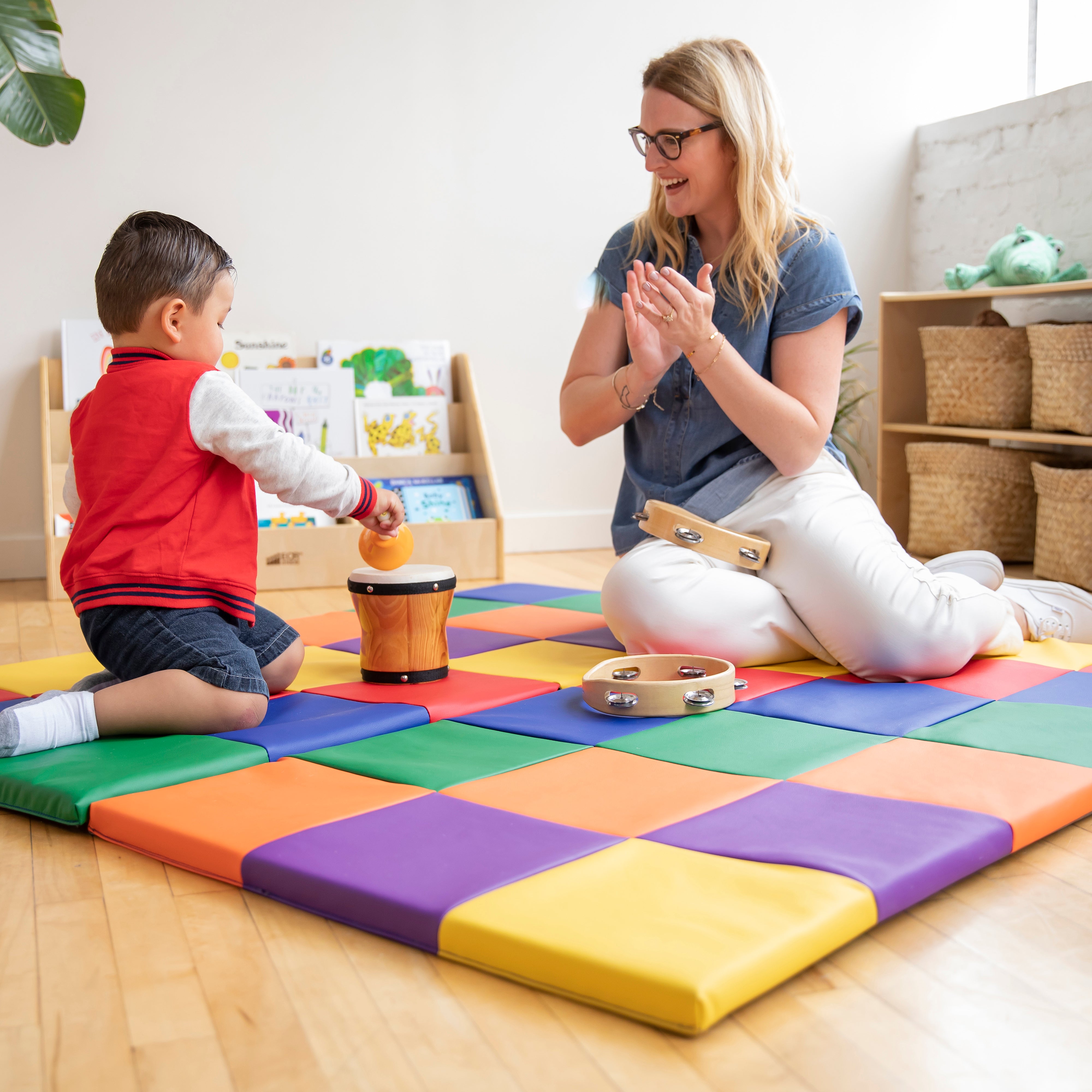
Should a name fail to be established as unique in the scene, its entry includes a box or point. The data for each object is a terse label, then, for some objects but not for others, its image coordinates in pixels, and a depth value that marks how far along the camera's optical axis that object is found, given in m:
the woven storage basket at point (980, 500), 2.89
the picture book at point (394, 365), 3.01
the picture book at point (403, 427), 2.97
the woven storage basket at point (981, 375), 2.83
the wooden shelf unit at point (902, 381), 3.14
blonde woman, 1.49
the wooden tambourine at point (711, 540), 1.56
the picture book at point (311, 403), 2.89
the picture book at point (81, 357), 2.78
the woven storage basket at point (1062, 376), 2.52
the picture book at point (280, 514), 2.77
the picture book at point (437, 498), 2.88
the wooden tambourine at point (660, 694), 1.34
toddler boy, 1.29
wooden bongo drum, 1.49
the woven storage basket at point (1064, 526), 2.49
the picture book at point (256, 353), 2.90
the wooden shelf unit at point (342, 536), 2.66
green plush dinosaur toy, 2.76
